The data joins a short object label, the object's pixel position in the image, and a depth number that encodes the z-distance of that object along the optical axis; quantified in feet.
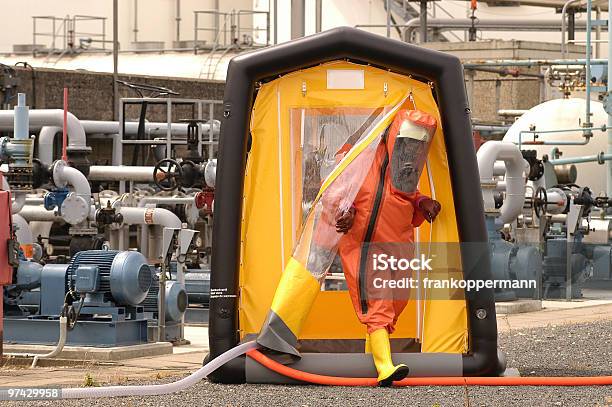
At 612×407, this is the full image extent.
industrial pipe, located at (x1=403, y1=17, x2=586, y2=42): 126.93
